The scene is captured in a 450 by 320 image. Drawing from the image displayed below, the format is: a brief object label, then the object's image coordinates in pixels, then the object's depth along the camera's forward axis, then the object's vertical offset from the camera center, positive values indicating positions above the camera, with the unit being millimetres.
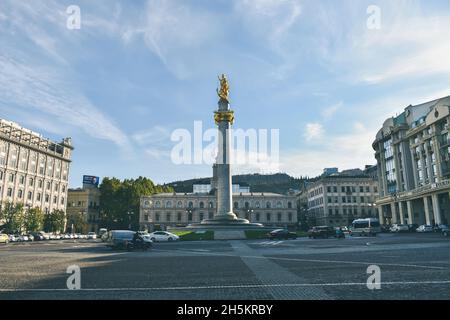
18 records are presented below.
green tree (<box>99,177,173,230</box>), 101125 +6518
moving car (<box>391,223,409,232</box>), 61188 -465
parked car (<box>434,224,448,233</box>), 52150 -415
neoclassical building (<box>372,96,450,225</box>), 64238 +12586
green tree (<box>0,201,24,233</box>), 68000 +1796
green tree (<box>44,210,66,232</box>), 81188 +913
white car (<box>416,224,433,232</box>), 56141 -438
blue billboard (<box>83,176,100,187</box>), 116375 +15026
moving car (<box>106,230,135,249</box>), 29625 -1094
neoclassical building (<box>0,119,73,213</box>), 78125 +14099
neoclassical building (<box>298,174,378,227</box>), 104875 +8131
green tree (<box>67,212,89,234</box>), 95238 +793
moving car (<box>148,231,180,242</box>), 46781 -1352
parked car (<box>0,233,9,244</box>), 51209 -1759
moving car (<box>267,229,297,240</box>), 46781 -1124
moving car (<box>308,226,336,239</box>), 48628 -894
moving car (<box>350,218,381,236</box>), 52391 -254
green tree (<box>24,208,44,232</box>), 72688 +1250
